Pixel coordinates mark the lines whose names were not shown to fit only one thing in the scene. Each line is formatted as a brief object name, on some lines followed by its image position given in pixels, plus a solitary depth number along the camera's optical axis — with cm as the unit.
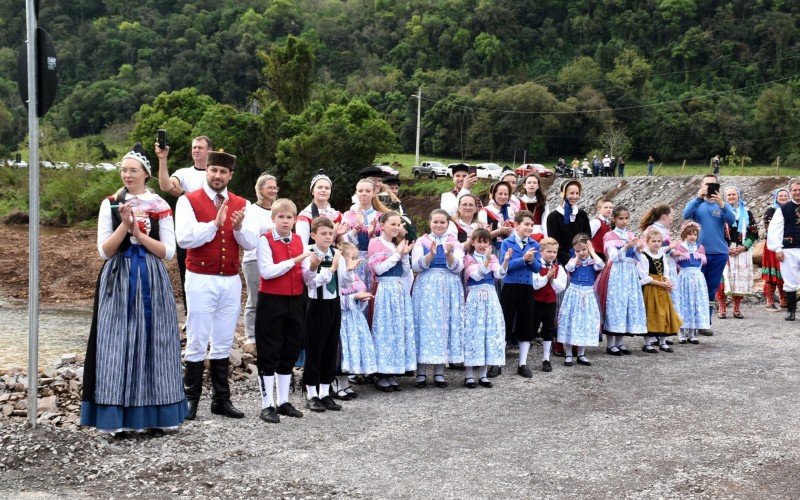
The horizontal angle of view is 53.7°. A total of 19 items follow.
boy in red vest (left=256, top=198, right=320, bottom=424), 619
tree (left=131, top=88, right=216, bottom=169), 4262
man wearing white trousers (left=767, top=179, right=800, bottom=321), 1160
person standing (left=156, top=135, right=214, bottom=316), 751
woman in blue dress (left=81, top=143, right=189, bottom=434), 535
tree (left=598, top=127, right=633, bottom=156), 6462
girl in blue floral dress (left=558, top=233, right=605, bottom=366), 848
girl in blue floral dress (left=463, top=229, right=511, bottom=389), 747
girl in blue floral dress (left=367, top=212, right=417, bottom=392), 722
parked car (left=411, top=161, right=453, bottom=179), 5038
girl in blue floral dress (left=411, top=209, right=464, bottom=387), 744
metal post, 534
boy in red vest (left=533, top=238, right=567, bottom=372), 826
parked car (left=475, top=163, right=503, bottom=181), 5122
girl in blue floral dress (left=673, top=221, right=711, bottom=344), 992
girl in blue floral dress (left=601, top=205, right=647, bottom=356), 898
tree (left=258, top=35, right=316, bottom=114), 4831
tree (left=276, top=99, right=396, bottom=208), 3850
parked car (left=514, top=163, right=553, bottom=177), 4337
